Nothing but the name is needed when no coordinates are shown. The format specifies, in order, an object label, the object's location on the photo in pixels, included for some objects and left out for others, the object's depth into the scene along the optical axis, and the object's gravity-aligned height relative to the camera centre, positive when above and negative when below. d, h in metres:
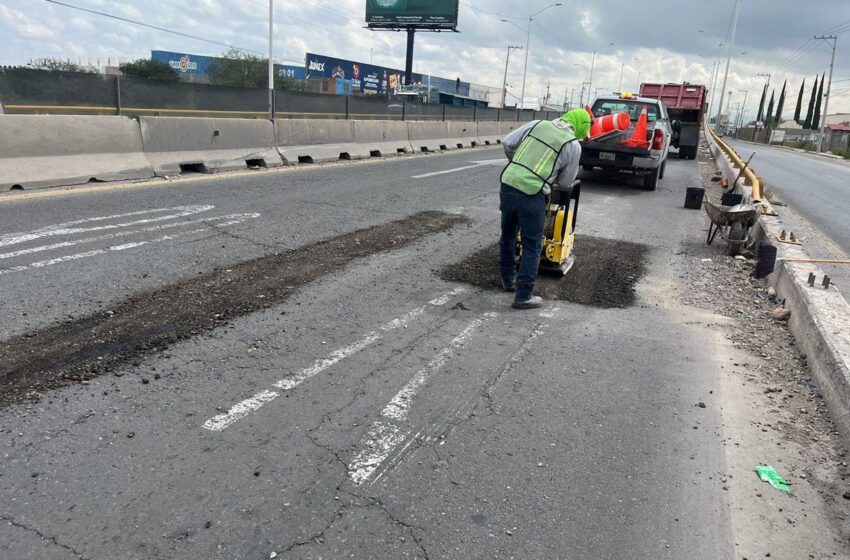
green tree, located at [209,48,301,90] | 62.56 +4.02
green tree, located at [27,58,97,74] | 44.72 +2.48
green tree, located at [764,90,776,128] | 107.34 +5.95
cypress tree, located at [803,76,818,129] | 95.94 +5.95
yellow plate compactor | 6.13 -0.97
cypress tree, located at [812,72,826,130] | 95.72 +5.21
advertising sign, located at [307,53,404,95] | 80.12 +6.00
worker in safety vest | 5.38 -0.37
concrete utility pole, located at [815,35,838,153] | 54.06 +3.09
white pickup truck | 13.13 -0.31
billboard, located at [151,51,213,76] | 75.06 +5.35
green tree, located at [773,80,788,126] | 106.81 +6.53
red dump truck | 25.02 +1.44
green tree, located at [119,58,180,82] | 54.06 +3.15
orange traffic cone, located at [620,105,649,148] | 12.97 +0.01
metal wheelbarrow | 7.86 -0.93
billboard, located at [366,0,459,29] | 59.53 +10.37
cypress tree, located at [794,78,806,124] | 102.00 +7.16
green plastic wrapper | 3.08 -1.62
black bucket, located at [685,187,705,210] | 11.71 -1.00
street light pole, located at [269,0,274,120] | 27.06 +3.22
